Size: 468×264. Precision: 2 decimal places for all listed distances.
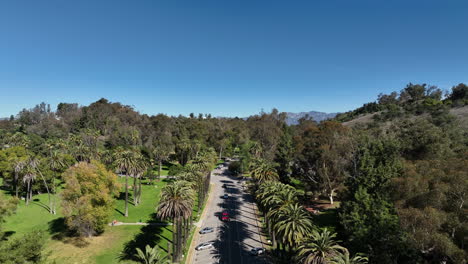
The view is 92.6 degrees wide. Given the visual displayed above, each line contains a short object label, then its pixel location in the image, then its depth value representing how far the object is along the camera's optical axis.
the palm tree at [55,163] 67.06
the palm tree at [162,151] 97.81
